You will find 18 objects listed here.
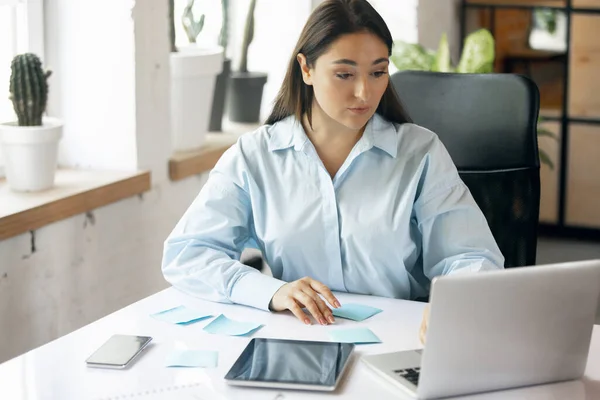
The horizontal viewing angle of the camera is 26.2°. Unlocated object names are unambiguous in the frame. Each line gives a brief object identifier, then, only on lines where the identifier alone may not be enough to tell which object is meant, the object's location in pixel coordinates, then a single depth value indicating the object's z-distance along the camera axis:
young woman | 3.45
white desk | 2.74
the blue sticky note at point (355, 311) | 3.22
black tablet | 2.75
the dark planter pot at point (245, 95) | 5.98
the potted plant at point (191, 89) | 5.10
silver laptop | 2.61
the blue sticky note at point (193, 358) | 2.89
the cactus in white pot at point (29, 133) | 4.08
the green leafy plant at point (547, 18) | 7.56
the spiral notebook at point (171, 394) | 2.72
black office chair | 3.79
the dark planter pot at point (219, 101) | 5.75
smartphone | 2.88
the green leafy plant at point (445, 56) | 6.18
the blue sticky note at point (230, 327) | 3.10
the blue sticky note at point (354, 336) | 3.04
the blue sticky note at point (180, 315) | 3.18
